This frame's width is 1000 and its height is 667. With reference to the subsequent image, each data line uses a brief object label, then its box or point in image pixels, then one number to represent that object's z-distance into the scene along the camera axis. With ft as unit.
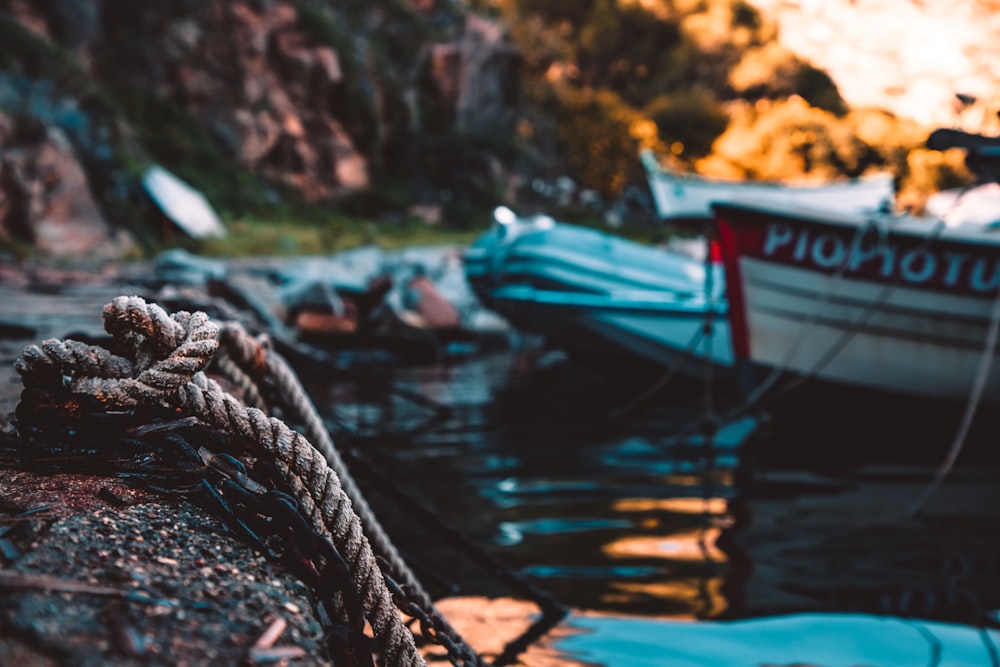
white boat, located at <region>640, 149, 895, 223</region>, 32.58
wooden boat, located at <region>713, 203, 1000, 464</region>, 18.38
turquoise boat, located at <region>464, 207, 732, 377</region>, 25.25
